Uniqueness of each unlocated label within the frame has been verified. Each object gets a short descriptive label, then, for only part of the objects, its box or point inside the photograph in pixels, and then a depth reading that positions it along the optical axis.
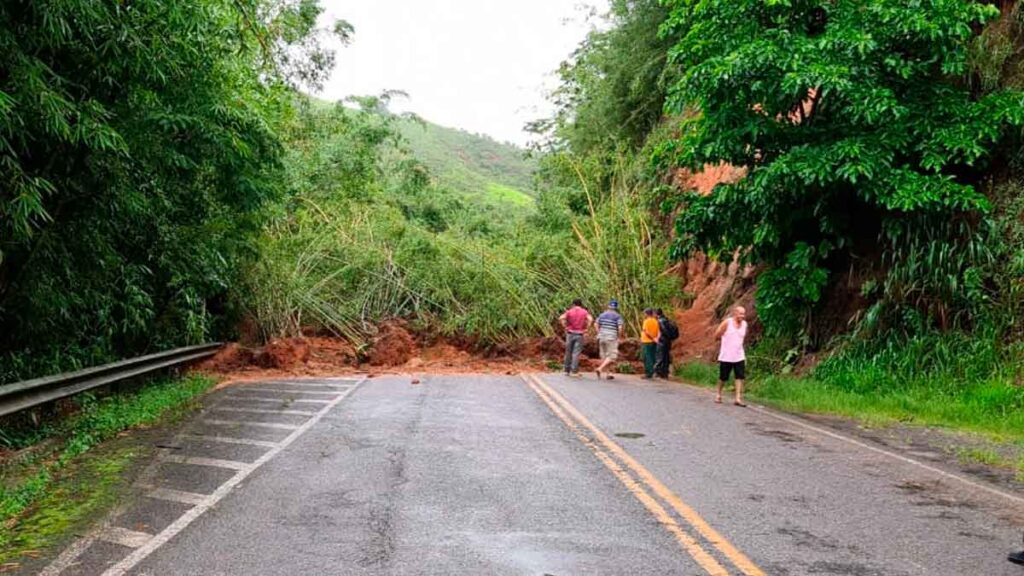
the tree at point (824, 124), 13.12
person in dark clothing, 18.70
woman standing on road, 13.55
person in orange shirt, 19.20
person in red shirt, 18.98
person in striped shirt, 18.53
